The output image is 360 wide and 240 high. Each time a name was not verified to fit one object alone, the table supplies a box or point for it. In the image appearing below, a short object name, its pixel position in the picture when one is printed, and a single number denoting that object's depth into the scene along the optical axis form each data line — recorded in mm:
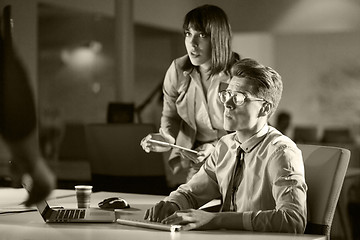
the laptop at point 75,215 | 3287
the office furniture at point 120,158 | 6267
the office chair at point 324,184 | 3336
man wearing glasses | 3075
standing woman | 4455
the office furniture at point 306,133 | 16055
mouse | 3694
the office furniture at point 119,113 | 8638
